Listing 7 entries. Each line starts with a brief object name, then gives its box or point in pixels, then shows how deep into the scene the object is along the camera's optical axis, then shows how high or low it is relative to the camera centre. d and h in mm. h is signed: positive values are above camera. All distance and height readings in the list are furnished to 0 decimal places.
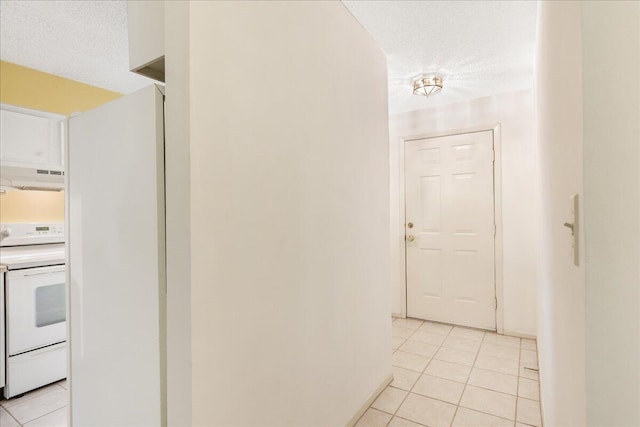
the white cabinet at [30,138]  2721 +697
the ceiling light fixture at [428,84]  2926 +1190
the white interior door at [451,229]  3479 -202
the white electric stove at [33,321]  2305 -800
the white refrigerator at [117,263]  1073 -179
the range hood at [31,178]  2750 +343
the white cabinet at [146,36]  1118 +643
